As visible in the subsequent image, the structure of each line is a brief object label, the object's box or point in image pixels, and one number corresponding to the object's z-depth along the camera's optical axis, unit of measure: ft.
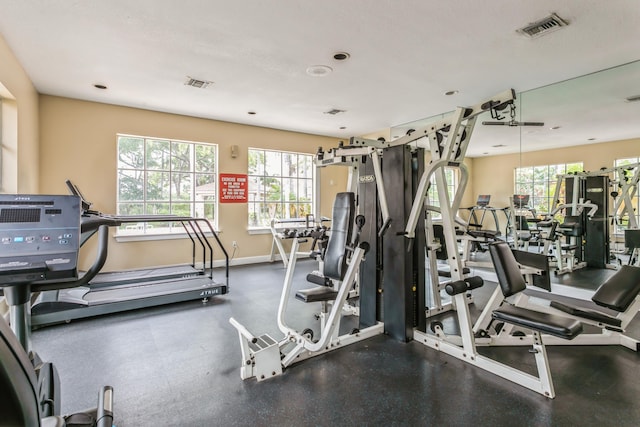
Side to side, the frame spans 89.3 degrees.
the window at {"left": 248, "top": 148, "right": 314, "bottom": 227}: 21.61
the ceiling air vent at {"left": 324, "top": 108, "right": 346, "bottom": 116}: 17.60
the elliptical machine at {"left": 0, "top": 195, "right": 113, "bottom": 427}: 4.09
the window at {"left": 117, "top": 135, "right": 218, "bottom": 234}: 17.52
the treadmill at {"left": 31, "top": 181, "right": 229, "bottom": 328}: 10.74
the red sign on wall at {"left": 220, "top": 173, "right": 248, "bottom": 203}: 20.01
